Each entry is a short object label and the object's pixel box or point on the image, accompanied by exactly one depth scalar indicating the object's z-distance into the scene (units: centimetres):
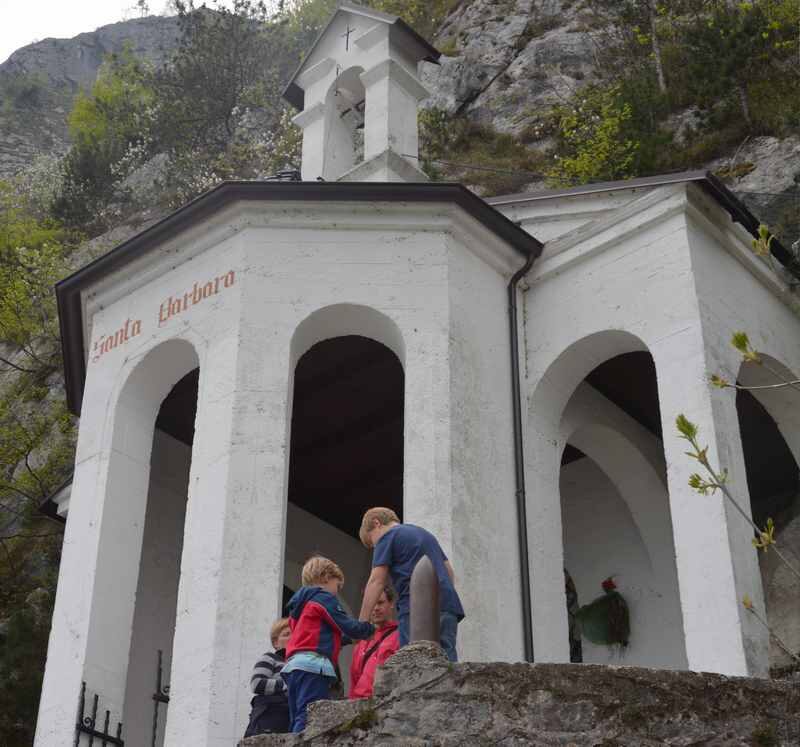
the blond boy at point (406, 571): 751
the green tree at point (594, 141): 2161
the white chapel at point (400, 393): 1021
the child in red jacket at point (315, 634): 752
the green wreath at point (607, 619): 1420
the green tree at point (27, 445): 1519
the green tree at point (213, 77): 3406
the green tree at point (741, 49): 2127
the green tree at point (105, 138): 3388
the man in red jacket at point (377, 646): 756
